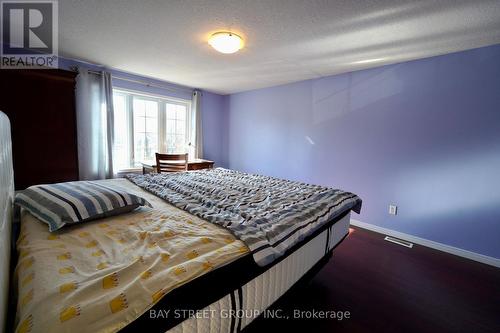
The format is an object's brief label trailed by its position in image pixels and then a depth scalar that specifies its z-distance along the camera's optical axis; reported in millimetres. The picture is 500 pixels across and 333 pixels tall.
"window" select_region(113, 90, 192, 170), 3488
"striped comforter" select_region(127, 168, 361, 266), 1109
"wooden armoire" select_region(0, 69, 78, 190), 2084
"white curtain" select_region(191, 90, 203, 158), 4215
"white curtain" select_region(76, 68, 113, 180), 2930
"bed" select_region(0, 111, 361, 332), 605
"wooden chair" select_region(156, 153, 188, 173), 3238
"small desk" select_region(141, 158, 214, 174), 3451
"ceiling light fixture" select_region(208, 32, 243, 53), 1937
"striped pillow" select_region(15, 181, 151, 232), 1055
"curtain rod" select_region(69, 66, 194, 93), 2838
